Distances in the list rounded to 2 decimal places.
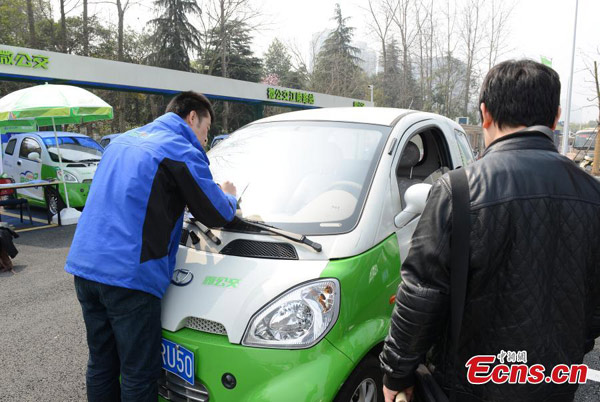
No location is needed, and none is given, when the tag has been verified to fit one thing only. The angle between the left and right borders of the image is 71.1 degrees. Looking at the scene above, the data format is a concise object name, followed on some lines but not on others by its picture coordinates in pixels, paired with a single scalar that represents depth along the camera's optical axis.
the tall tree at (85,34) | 25.94
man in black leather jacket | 1.29
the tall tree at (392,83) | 38.12
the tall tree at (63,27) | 25.53
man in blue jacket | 1.92
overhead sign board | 11.01
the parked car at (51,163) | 9.14
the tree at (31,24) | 22.50
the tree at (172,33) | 32.97
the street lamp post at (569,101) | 19.12
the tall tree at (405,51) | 34.09
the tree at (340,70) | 37.16
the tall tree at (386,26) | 34.09
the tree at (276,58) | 48.90
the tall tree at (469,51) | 37.91
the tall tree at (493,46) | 38.19
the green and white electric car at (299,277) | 1.83
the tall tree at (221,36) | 27.78
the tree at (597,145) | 18.16
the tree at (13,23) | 24.27
